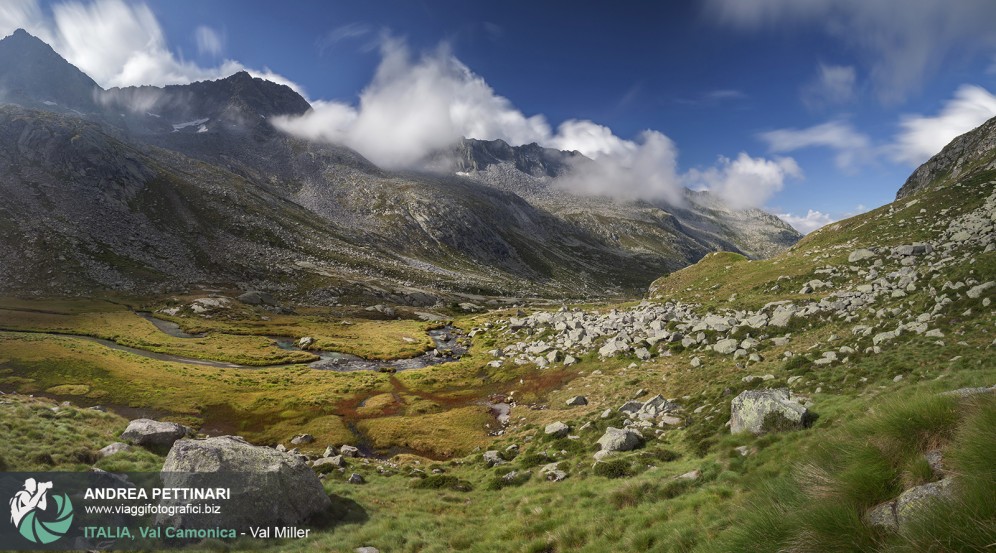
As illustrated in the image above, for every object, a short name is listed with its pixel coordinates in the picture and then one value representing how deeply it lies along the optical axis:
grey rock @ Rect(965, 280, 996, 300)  23.20
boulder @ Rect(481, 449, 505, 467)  28.72
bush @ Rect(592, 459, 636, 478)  19.20
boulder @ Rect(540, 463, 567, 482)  21.77
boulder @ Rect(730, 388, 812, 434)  16.80
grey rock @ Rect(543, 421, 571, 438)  29.69
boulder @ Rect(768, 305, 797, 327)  35.28
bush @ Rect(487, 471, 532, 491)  23.48
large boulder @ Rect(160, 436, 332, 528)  16.25
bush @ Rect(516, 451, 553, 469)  25.62
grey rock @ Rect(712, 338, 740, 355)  35.47
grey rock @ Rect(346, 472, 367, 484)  25.28
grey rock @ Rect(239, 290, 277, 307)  125.00
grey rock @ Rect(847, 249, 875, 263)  46.50
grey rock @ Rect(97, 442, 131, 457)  19.36
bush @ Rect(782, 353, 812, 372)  25.17
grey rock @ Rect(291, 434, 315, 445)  39.06
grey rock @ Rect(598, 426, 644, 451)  22.56
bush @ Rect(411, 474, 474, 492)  24.54
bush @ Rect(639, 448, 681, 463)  19.65
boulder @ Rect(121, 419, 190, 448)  22.42
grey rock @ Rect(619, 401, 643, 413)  29.69
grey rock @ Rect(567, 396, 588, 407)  37.91
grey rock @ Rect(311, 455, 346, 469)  27.45
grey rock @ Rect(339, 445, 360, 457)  34.34
